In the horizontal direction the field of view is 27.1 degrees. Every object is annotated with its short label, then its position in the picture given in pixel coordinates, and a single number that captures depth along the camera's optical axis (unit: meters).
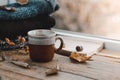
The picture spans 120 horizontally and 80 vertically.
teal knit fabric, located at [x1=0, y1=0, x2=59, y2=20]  1.01
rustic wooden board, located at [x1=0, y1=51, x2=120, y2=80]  0.80
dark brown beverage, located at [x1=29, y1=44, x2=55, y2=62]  0.90
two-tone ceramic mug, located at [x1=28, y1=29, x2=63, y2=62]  0.90
